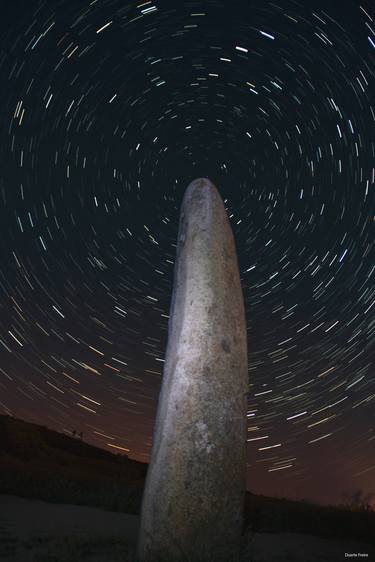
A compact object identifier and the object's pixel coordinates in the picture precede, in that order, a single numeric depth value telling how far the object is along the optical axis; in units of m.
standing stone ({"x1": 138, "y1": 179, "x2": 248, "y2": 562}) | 5.36
